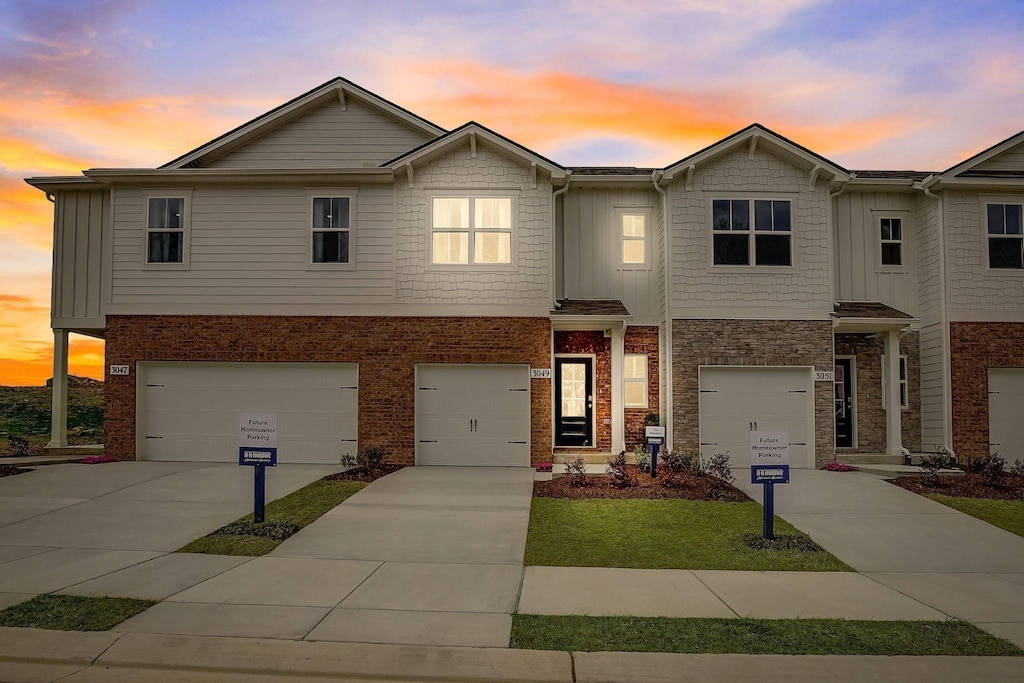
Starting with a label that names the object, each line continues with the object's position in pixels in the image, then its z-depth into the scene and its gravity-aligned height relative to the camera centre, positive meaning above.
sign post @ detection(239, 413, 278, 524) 10.76 -0.94
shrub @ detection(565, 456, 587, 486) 13.57 -1.78
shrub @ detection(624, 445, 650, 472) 15.26 -1.66
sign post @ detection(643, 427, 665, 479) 14.28 -1.16
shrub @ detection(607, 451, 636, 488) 13.24 -1.76
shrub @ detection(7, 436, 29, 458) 17.61 -1.60
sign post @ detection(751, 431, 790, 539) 10.06 -1.13
